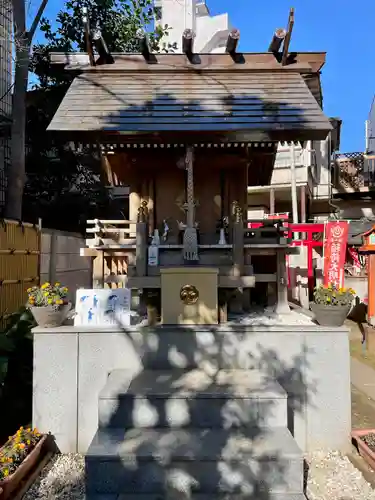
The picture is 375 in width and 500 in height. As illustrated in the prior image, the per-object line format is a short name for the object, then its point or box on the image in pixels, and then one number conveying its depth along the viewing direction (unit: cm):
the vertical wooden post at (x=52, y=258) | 1115
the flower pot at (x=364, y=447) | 466
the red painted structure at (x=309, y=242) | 1242
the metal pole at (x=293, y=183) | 1655
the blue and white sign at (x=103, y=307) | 574
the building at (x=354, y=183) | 2168
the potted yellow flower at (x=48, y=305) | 553
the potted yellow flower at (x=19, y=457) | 402
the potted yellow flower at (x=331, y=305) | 547
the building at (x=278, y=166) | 1777
